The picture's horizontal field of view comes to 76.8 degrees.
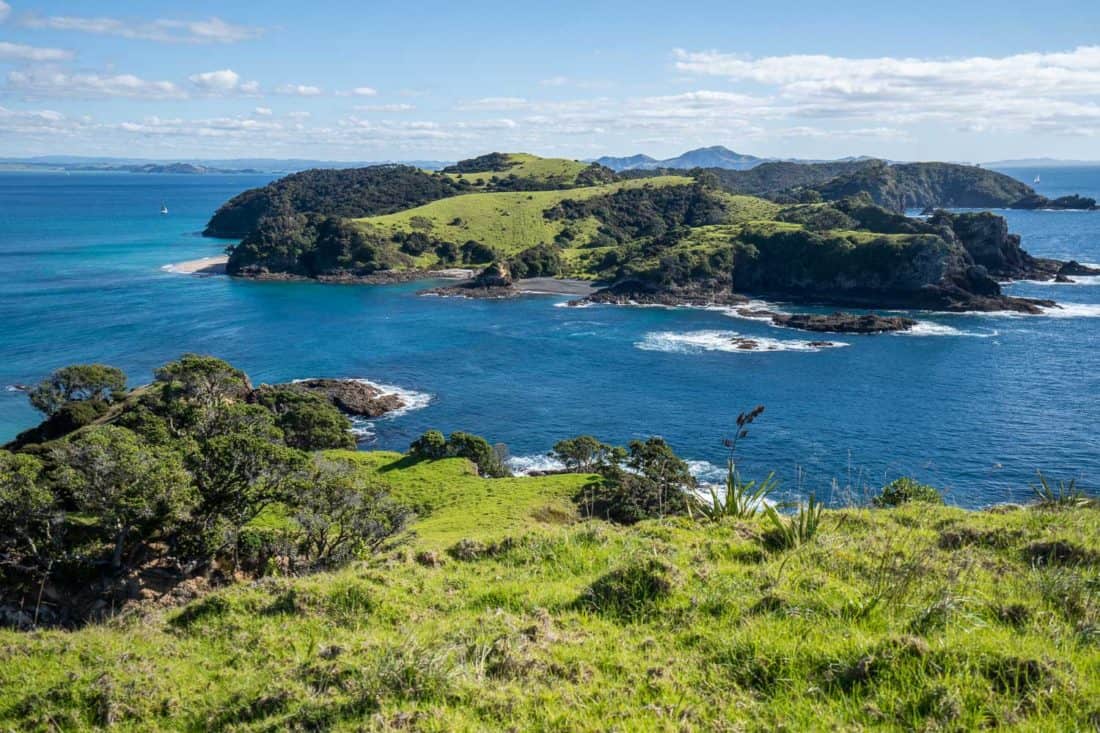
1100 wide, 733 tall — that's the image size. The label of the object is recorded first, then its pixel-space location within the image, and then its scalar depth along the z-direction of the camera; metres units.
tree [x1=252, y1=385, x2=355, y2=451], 53.72
